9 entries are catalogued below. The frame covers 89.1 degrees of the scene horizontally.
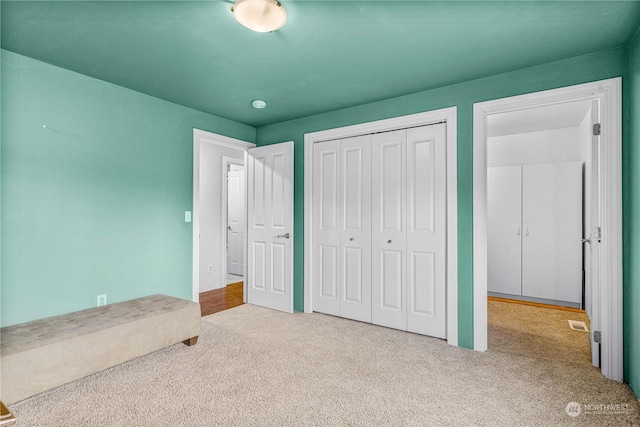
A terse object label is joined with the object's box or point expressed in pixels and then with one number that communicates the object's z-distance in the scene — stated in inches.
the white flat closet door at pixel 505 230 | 178.2
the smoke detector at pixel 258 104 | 130.3
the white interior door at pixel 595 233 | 92.4
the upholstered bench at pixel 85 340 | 73.4
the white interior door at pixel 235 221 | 242.0
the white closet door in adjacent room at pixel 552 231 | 164.2
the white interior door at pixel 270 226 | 154.3
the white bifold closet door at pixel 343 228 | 137.6
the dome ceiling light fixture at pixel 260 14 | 68.1
